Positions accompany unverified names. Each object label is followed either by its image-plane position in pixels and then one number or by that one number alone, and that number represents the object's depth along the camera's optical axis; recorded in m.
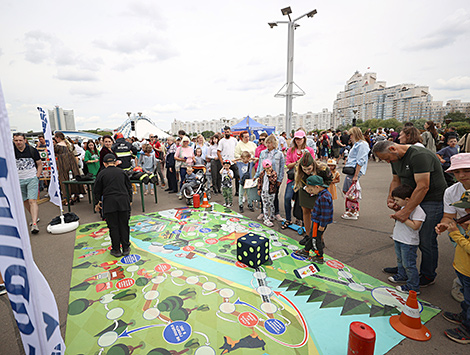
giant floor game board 2.29
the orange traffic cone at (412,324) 2.30
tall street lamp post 14.87
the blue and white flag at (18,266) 1.22
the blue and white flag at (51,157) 4.70
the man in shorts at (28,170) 4.75
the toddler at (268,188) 4.99
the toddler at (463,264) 2.21
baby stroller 6.71
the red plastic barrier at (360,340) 1.83
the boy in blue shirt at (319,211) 3.40
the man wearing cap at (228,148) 7.40
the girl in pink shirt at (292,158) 4.97
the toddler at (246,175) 5.95
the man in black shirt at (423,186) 2.76
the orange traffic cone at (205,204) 6.57
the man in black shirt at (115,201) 3.90
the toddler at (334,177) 4.79
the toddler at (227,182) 6.41
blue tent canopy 18.59
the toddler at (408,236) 2.77
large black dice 3.53
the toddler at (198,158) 7.25
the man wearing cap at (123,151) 6.27
